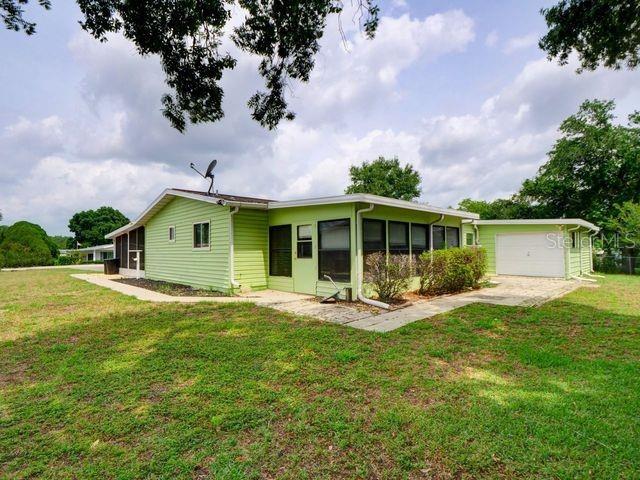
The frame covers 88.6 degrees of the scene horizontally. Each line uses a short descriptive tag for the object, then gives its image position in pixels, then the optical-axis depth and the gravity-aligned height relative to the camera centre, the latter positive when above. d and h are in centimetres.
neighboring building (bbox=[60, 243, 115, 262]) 3834 -23
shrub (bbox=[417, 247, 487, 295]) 891 -69
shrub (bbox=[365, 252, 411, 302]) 765 -63
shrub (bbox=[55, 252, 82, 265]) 3296 -90
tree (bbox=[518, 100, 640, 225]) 2030 +502
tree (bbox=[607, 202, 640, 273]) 1603 +81
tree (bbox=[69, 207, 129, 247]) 5300 +408
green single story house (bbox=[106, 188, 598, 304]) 824 +27
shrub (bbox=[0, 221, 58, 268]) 2741 +35
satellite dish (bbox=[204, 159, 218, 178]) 1074 +267
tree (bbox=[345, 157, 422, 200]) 3562 +749
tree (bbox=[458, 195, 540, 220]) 2439 +281
